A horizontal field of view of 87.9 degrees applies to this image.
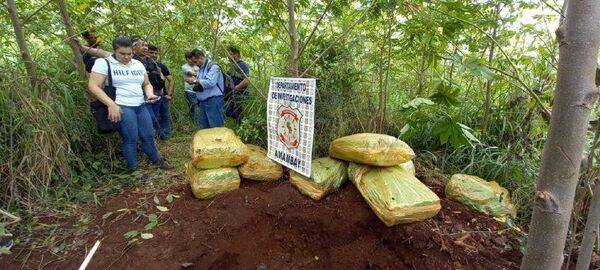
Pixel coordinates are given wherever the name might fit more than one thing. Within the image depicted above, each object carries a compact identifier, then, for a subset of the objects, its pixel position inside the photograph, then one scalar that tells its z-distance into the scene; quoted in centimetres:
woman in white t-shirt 251
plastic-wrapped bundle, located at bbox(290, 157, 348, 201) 222
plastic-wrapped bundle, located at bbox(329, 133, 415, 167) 206
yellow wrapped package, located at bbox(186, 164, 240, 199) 233
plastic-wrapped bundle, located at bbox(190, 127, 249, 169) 235
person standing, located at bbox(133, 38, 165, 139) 344
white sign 214
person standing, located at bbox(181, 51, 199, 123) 405
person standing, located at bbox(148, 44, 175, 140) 376
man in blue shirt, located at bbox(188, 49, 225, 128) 332
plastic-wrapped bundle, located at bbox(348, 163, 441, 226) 184
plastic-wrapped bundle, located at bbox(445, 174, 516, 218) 205
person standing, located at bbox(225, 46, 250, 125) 342
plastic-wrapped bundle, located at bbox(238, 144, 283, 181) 247
